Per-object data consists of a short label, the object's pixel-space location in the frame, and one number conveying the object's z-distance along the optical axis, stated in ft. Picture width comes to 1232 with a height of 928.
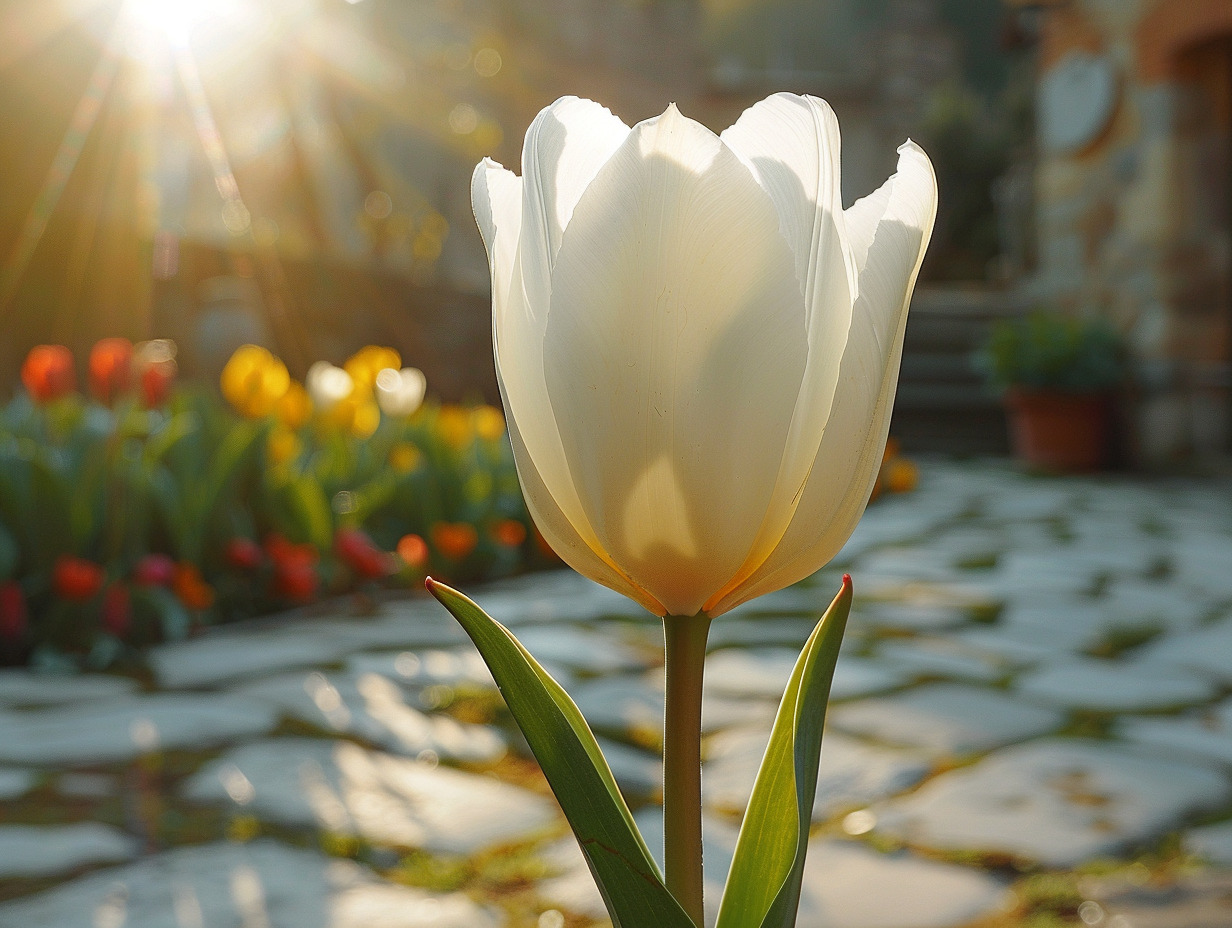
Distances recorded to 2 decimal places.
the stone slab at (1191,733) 5.82
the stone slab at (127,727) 5.65
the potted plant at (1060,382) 21.27
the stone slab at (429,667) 7.28
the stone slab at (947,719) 6.08
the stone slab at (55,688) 6.64
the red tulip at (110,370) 9.16
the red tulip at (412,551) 9.94
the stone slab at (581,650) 7.83
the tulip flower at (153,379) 9.27
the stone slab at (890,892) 3.95
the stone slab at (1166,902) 3.87
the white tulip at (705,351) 1.47
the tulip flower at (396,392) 12.25
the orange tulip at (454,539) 10.97
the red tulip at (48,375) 9.14
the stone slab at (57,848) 4.26
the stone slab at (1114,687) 6.82
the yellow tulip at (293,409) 10.80
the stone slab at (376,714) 5.98
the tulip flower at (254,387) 10.17
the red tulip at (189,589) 8.20
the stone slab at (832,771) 5.18
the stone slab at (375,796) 4.76
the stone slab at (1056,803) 4.65
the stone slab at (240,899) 3.85
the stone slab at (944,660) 7.61
